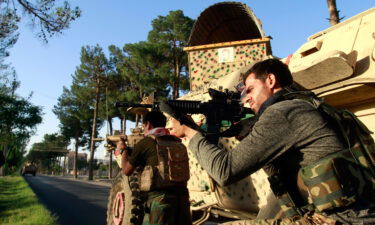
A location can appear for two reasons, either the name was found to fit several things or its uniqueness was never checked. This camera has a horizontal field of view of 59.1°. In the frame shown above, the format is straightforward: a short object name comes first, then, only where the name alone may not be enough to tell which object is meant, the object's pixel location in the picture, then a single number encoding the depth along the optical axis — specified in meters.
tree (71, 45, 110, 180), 32.84
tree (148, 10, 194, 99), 22.33
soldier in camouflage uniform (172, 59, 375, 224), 1.40
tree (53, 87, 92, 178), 42.74
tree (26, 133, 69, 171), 73.50
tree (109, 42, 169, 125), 22.89
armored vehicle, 2.32
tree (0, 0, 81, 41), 8.99
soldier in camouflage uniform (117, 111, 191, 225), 3.23
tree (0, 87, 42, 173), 26.95
